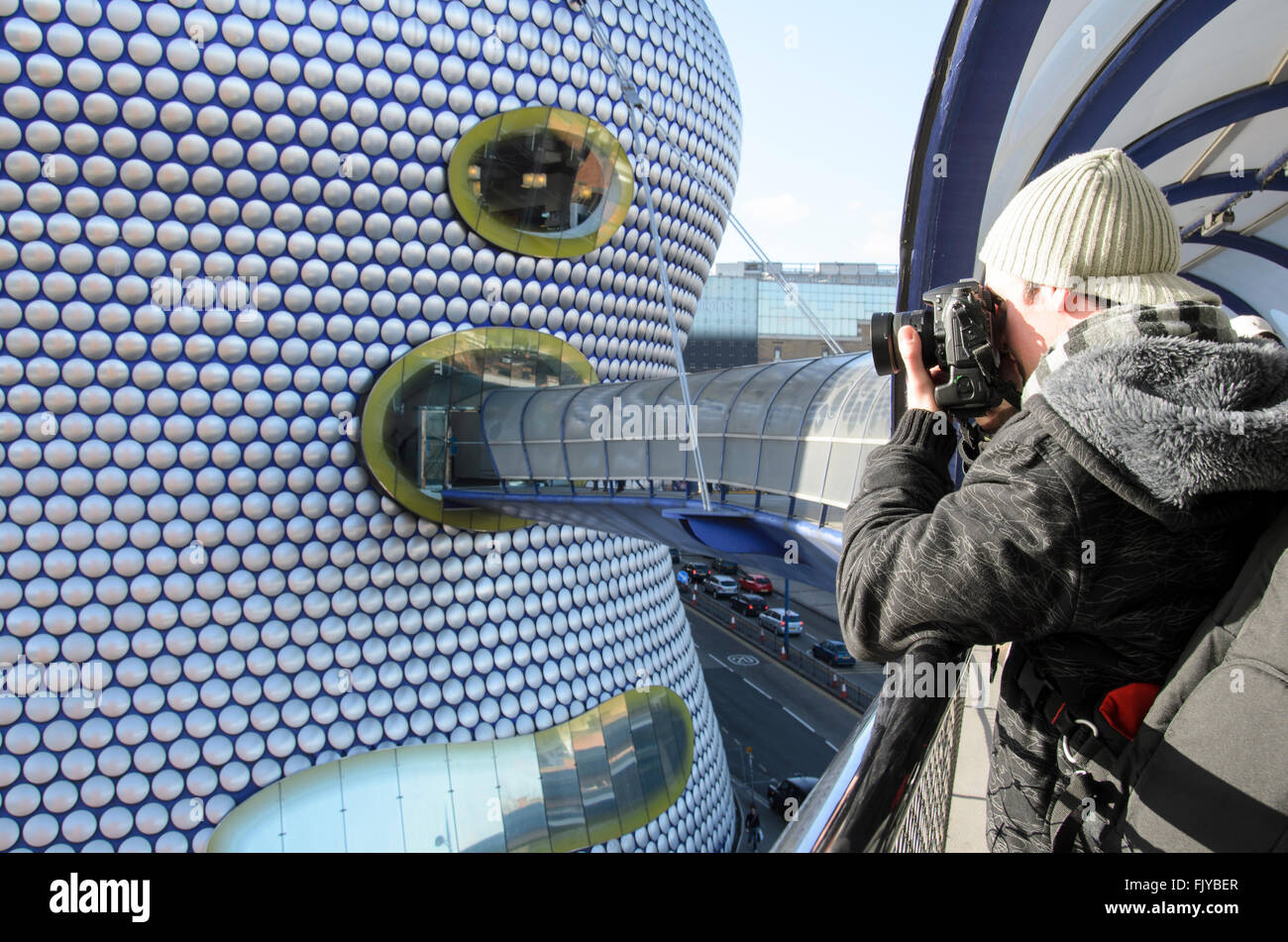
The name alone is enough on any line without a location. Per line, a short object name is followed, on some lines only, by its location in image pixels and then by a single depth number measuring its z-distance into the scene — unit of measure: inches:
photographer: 45.6
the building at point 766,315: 1923.0
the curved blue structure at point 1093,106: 173.6
